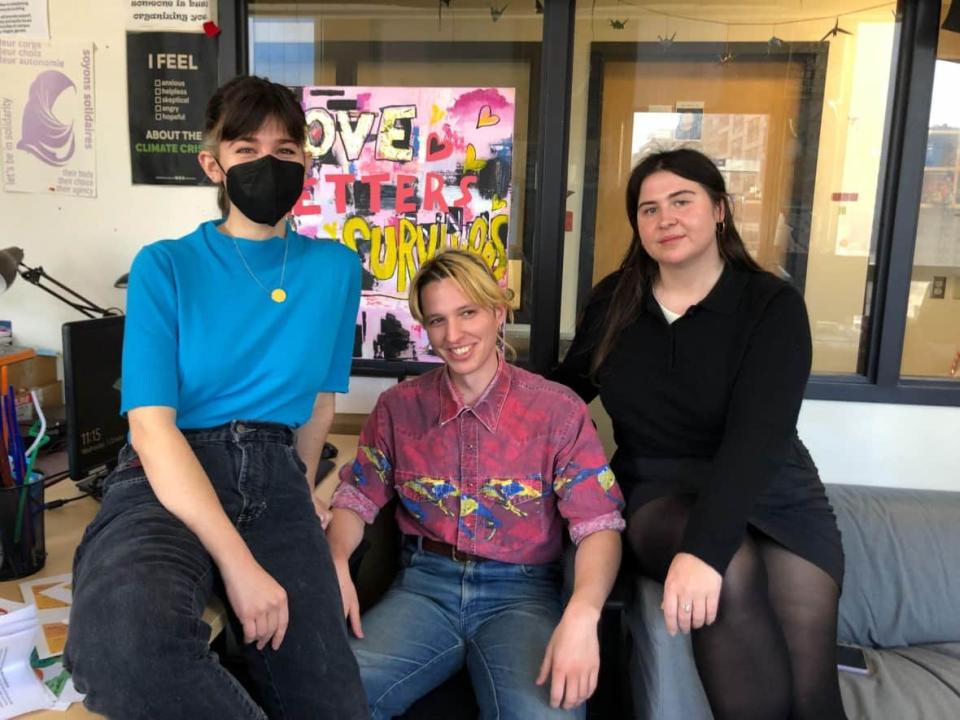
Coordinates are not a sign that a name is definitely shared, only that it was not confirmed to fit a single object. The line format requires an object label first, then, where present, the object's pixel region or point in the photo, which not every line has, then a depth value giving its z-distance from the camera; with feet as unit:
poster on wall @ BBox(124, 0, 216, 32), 7.07
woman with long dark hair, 4.49
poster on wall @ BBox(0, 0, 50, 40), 7.18
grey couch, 5.06
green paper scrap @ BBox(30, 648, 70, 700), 3.35
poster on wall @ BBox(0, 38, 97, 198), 7.24
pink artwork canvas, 7.28
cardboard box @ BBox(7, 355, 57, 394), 7.08
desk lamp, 6.21
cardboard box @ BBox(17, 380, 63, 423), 6.78
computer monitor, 4.93
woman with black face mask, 3.11
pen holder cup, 4.11
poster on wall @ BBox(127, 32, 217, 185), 7.13
